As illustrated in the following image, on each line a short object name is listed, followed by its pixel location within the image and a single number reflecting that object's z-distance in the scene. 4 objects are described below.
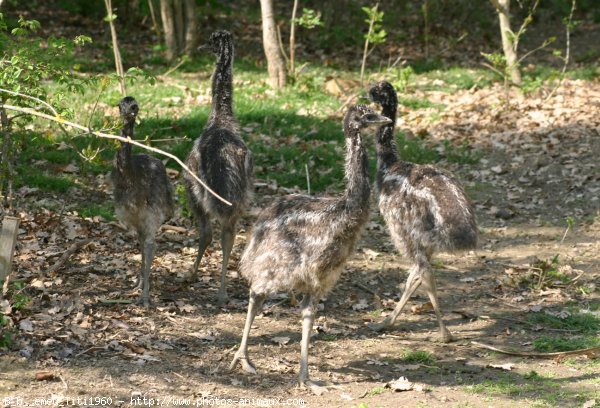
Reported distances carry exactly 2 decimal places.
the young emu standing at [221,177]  18.69
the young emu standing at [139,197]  18.08
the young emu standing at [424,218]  17.23
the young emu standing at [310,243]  14.87
